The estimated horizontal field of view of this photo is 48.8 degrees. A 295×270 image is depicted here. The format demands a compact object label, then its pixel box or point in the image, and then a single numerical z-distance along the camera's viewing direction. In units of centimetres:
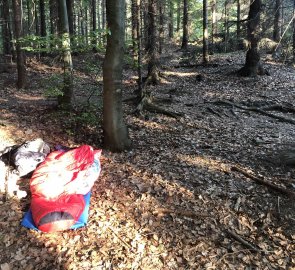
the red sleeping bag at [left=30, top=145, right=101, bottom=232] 466
